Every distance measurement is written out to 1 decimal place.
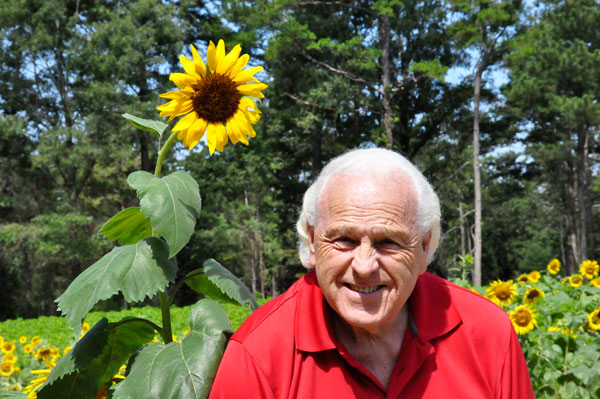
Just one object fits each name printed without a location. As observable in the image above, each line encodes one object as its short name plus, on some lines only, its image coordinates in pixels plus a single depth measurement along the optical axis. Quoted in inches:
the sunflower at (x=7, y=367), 131.6
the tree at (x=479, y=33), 759.1
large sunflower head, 74.6
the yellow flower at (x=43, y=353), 135.0
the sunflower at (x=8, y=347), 152.6
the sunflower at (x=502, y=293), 150.6
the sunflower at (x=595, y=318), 143.1
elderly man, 67.7
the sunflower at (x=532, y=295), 151.7
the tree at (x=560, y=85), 908.6
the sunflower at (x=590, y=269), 208.1
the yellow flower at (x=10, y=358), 135.3
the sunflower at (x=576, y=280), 193.2
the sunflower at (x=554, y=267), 225.8
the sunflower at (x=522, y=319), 136.9
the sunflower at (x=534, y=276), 184.4
